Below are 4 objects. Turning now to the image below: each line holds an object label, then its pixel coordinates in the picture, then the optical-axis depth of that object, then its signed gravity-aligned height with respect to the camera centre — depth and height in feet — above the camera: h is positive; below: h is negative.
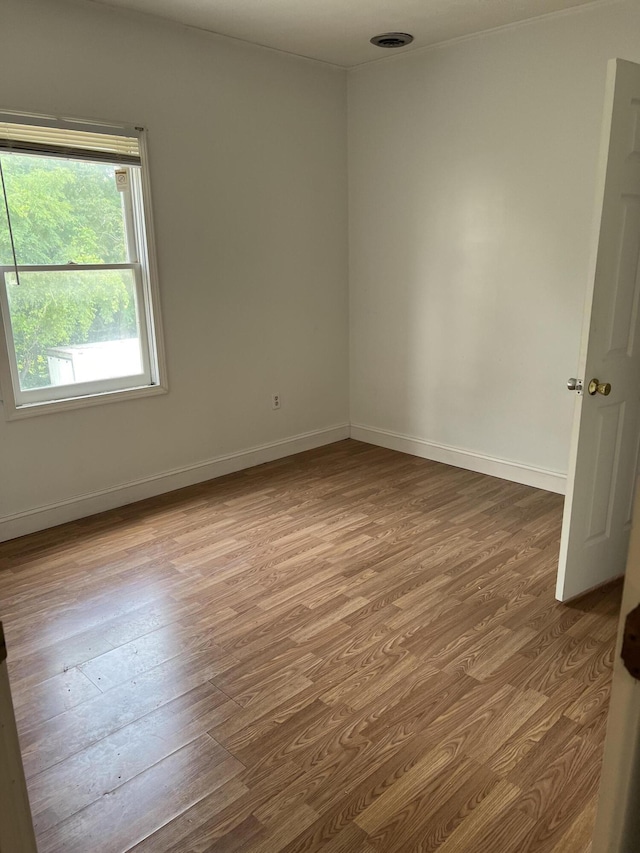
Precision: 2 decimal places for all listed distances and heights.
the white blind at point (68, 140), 9.95 +1.96
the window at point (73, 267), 10.27 -0.09
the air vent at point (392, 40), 12.09 +4.10
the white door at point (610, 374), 7.33 -1.49
